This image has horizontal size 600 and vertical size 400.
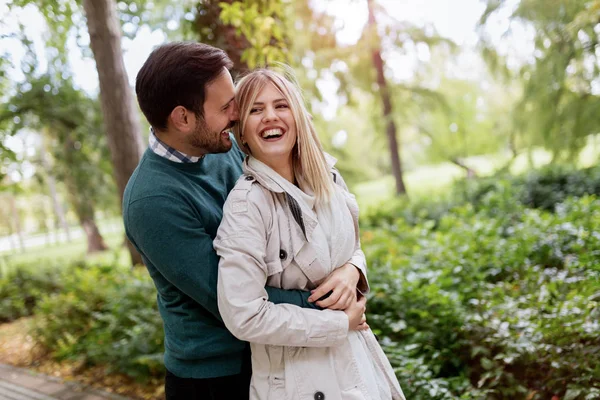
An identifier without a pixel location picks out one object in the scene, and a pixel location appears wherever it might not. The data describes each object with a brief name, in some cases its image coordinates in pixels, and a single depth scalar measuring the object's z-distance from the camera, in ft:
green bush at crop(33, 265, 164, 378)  14.79
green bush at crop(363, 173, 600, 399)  10.26
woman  5.20
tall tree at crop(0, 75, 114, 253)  32.68
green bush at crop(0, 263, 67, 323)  27.43
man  5.49
